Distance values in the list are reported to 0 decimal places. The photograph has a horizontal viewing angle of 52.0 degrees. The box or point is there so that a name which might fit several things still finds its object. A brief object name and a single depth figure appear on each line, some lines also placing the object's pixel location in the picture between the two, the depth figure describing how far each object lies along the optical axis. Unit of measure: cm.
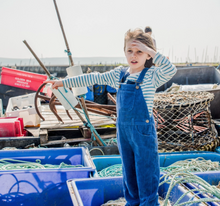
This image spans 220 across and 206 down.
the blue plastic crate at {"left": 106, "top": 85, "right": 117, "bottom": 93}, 621
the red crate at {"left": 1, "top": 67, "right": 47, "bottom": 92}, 603
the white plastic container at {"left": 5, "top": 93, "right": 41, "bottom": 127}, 434
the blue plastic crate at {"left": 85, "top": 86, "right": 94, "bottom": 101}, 587
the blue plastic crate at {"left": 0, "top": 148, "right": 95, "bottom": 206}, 184
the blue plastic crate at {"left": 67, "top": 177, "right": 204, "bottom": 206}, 179
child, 135
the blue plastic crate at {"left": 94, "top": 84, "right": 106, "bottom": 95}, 623
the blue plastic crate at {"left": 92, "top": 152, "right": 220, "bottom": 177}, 265
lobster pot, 306
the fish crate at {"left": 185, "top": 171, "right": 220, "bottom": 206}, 204
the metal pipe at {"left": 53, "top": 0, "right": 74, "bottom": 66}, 268
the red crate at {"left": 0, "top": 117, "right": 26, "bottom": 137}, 346
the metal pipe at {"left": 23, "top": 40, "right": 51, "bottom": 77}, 263
